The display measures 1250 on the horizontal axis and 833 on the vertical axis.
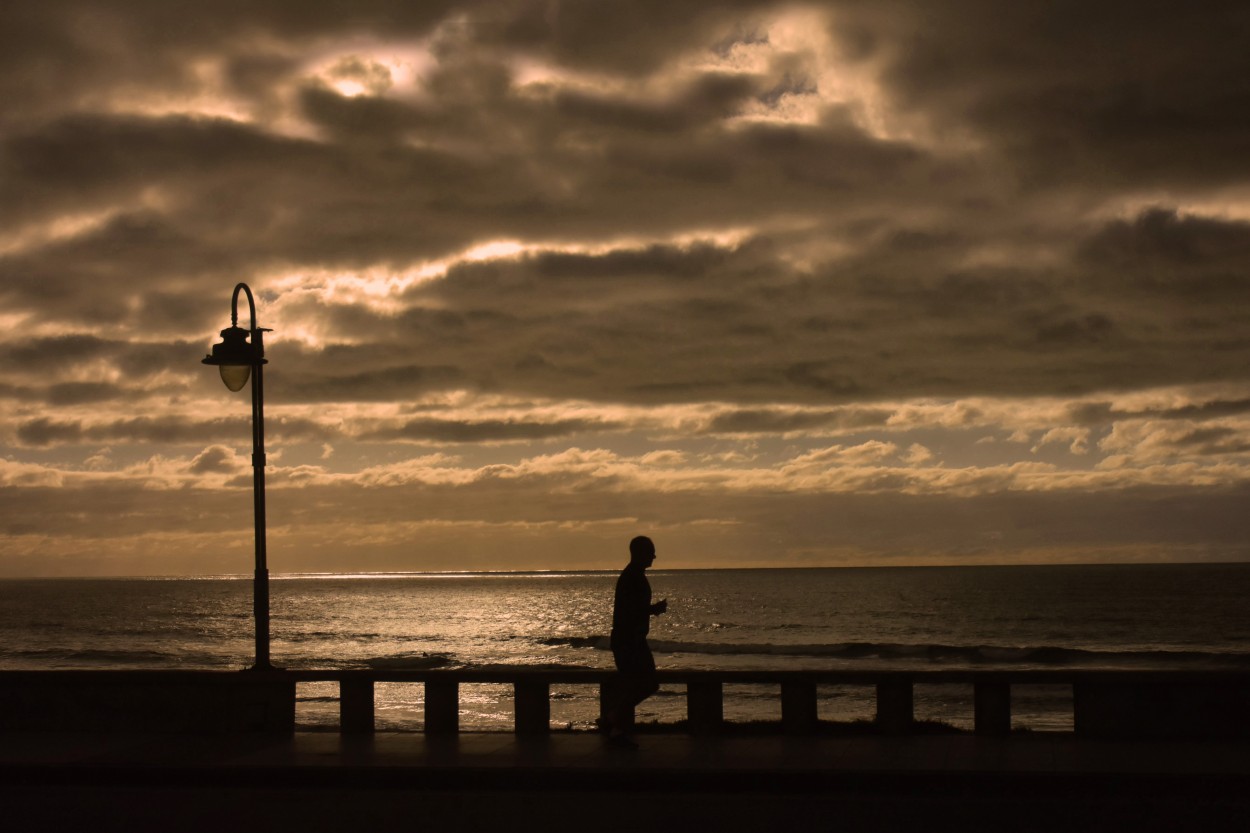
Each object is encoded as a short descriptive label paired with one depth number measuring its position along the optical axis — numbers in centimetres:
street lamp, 1303
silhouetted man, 1108
